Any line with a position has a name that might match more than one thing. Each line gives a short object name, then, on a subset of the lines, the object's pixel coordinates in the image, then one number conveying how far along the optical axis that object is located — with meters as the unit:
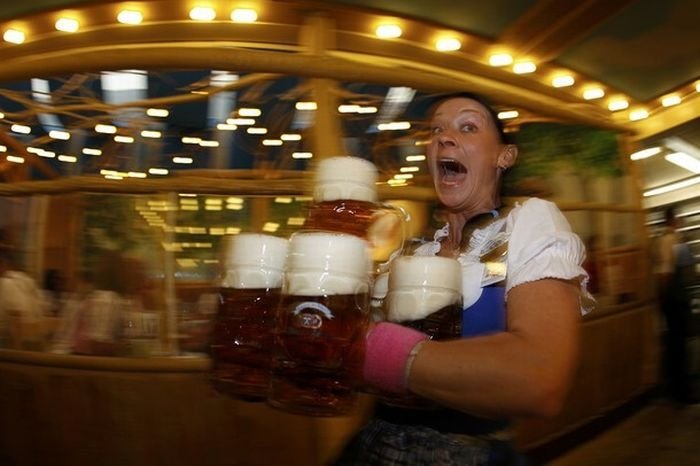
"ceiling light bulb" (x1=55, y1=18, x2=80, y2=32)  3.68
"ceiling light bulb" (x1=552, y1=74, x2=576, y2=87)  4.47
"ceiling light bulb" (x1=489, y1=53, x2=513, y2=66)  4.16
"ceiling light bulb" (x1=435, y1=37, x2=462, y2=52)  3.93
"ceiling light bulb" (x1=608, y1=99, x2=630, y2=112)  4.63
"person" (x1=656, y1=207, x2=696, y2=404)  4.45
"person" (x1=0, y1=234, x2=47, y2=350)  2.03
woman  0.83
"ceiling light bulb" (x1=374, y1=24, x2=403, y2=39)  3.74
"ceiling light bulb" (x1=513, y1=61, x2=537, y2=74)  4.27
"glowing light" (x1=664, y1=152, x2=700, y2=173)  6.46
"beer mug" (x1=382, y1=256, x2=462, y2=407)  0.94
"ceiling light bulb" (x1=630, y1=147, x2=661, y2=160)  6.19
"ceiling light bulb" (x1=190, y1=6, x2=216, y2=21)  3.55
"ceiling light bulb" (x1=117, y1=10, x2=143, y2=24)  3.58
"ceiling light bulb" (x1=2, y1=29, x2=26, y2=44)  3.84
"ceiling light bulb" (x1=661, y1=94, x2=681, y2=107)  4.51
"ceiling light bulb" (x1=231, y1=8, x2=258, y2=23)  3.56
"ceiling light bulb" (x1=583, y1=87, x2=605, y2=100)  4.50
